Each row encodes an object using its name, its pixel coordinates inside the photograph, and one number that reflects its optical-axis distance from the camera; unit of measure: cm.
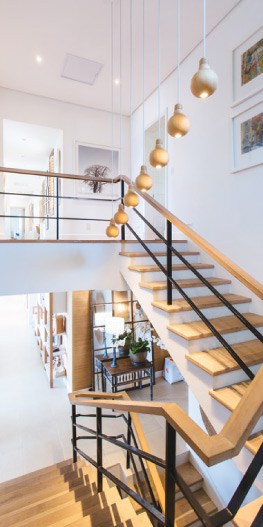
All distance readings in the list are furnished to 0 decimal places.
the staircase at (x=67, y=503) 186
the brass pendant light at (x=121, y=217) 252
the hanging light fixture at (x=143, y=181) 204
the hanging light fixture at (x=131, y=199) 232
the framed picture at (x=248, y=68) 279
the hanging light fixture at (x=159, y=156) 179
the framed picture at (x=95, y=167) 536
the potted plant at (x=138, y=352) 510
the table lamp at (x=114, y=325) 471
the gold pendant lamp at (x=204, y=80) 132
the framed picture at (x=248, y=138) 279
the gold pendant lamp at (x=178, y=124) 152
